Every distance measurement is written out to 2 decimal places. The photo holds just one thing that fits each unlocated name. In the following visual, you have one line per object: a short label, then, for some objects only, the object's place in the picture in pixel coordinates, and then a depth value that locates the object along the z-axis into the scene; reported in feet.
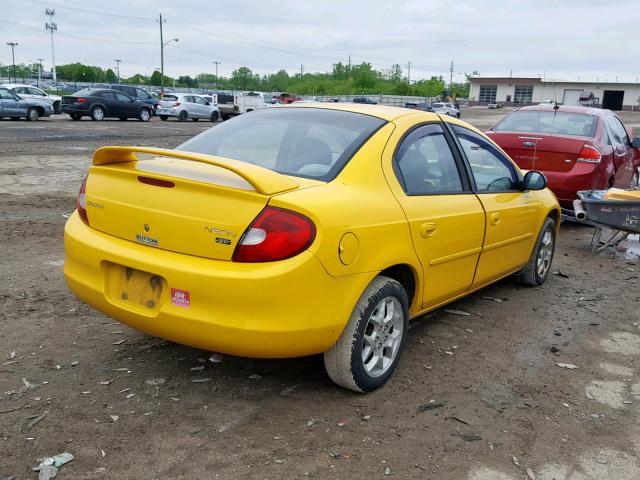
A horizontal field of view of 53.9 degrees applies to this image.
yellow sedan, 9.88
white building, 275.80
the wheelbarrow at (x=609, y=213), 21.74
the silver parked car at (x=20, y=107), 84.48
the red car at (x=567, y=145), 26.84
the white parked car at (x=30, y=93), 89.20
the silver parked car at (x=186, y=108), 106.01
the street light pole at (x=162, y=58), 208.17
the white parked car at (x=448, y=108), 168.35
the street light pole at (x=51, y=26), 290.64
